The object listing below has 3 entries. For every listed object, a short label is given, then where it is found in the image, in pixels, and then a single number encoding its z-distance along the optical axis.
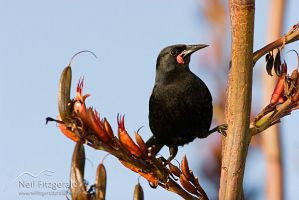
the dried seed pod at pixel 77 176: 4.26
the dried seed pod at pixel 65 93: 4.81
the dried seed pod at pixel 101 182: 4.26
